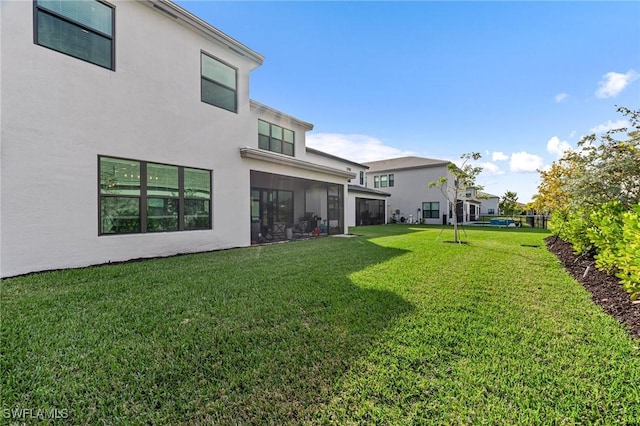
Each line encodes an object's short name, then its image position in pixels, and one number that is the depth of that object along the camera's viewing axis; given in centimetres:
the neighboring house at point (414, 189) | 2841
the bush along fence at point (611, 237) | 372
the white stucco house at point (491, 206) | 5657
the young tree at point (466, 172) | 1206
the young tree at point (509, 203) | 3638
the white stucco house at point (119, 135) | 570
